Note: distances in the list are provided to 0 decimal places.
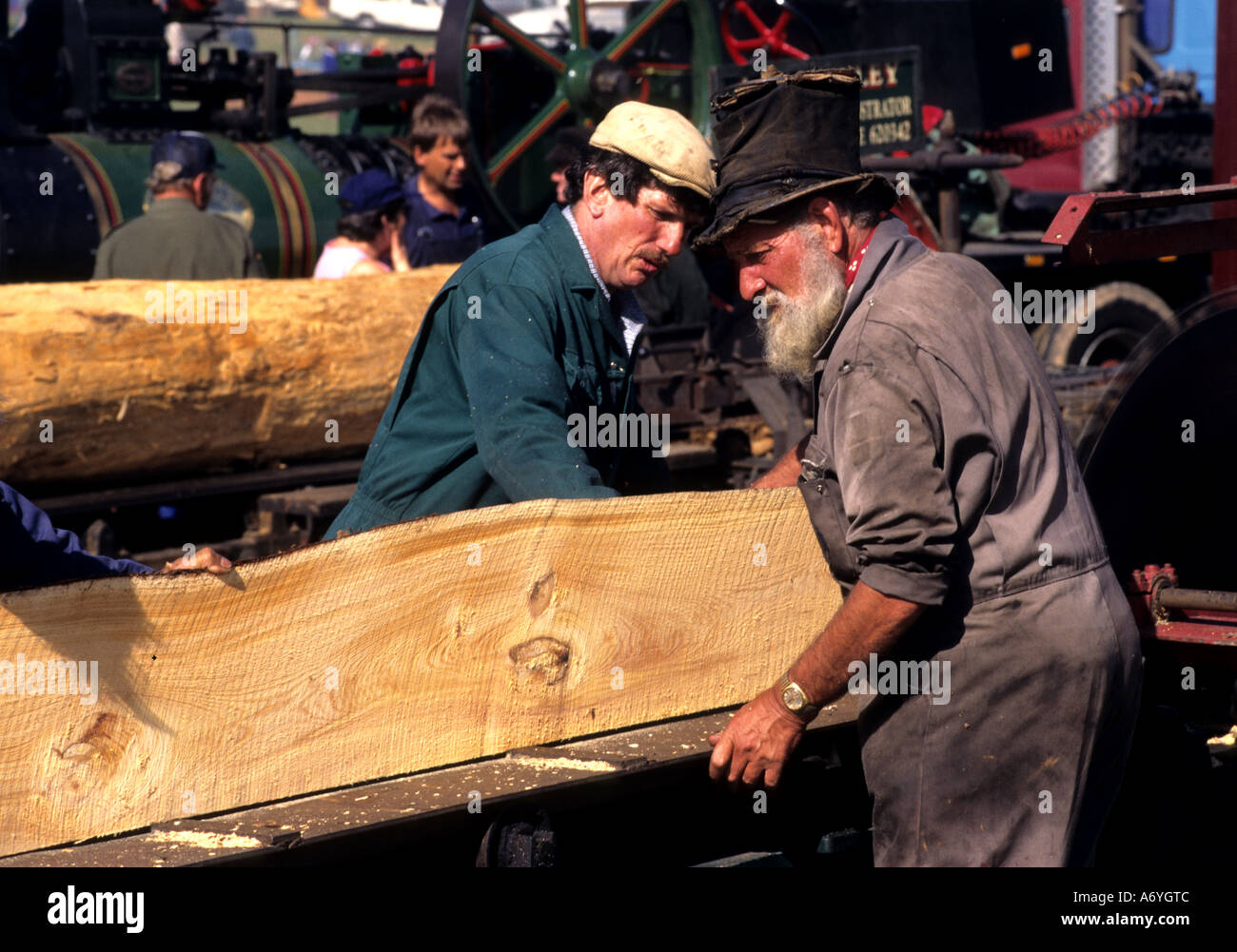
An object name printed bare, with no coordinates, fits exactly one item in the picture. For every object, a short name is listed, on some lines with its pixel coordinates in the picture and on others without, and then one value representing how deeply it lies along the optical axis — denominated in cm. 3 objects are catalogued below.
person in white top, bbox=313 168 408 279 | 601
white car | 1382
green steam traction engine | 652
